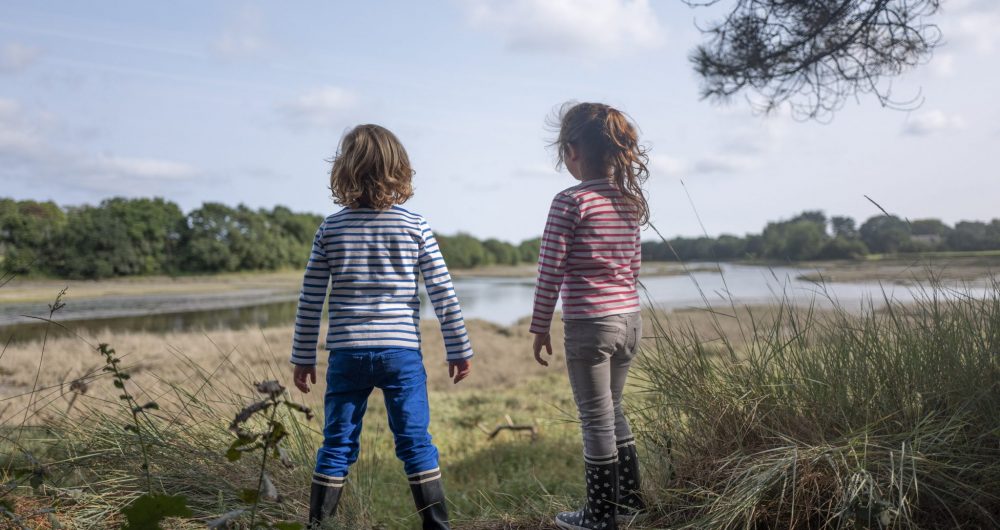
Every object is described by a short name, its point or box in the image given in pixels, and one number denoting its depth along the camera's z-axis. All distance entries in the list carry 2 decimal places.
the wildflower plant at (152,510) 1.60
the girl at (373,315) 2.63
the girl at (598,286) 2.60
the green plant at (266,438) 1.39
